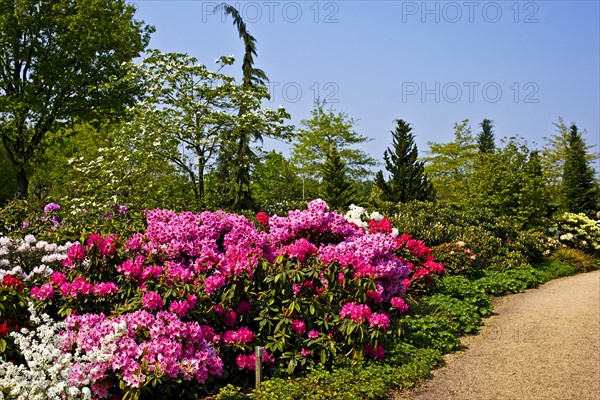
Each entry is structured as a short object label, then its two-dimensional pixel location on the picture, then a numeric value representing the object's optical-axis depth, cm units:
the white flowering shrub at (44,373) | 311
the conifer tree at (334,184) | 2173
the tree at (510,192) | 1728
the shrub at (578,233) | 1733
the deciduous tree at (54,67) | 1794
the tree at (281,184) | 2448
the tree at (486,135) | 5576
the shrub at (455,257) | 1016
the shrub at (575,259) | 1462
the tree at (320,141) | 2916
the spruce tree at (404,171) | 2036
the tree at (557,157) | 3441
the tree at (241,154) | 1457
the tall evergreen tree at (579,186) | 2941
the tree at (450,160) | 3344
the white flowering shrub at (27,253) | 579
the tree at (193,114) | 1484
